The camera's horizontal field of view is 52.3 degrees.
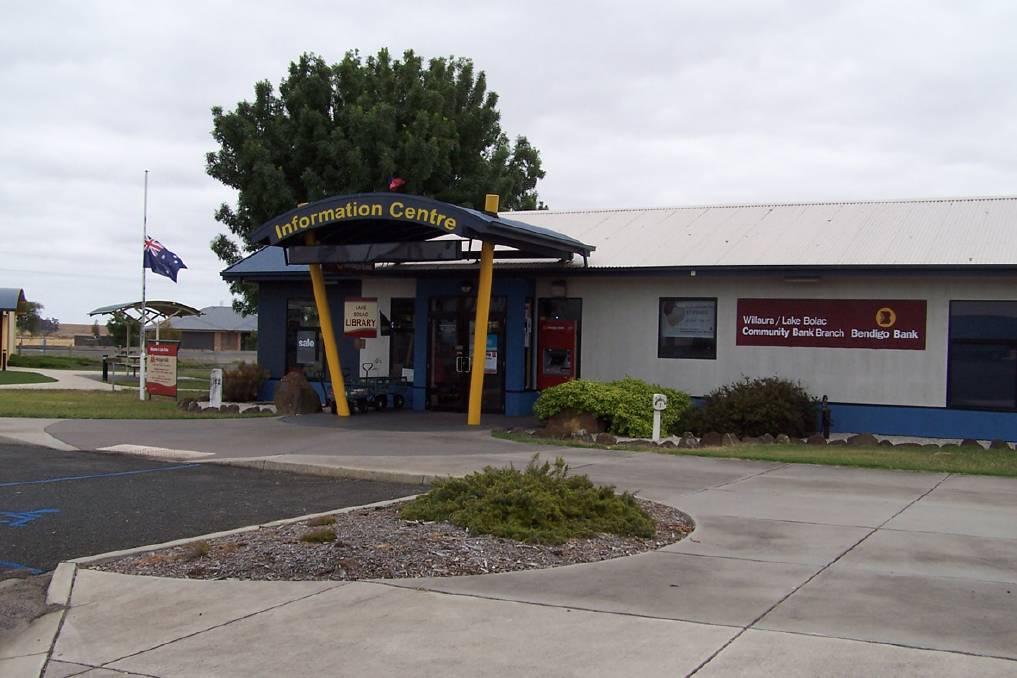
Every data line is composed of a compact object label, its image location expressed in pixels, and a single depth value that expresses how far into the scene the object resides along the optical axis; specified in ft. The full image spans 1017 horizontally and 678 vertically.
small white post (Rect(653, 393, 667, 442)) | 58.29
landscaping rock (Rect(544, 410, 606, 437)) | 62.34
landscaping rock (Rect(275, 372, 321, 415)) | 75.46
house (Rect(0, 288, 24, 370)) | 152.97
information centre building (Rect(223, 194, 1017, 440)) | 62.23
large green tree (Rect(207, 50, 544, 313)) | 112.98
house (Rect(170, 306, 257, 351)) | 287.89
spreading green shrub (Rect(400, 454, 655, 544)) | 30.37
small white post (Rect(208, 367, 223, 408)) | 78.12
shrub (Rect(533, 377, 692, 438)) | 62.39
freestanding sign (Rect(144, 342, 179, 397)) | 85.61
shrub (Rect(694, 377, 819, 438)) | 61.11
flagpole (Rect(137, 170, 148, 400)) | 88.73
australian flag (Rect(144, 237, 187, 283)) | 91.30
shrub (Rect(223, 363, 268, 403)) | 85.20
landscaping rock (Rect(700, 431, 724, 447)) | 58.75
